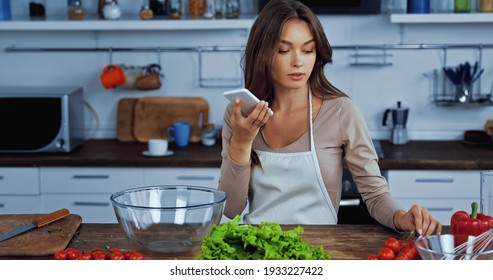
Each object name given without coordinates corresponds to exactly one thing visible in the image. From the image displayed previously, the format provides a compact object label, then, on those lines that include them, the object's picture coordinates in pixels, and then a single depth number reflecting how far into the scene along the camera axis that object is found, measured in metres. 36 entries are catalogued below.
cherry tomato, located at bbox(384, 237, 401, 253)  2.03
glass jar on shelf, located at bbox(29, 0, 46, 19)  4.42
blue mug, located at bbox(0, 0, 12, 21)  4.34
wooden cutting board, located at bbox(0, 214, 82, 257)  2.13
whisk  1.84
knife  2.24
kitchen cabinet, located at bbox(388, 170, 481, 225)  3.91
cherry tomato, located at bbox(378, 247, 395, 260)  1.97
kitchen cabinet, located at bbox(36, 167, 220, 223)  3.99
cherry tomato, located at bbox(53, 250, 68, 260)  1.98
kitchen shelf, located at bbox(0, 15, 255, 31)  4.19
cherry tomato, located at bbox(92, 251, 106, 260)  1.95
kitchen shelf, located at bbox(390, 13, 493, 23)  4.14
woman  2.54
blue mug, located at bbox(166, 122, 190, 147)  4.29
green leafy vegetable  1.78
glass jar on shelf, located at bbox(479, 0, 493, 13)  4.20
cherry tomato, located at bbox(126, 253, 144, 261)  1.91
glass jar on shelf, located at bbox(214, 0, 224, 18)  4.32
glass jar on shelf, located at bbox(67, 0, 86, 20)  4.29
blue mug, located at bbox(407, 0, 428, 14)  4.18
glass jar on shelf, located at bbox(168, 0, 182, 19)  4.29
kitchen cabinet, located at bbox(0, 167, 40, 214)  4.02
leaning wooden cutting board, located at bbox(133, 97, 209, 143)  4.45
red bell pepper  2.08
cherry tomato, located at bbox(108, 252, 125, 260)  1.92
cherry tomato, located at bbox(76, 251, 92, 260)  1.94
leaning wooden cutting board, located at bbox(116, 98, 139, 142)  4.49
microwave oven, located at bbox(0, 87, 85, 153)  4.07
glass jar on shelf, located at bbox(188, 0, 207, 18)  4.34
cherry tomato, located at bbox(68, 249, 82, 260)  1.97
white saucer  4.04
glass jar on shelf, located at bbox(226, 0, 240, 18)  4.27
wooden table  2.11
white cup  4.02
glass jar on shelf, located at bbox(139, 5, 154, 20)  4.26
